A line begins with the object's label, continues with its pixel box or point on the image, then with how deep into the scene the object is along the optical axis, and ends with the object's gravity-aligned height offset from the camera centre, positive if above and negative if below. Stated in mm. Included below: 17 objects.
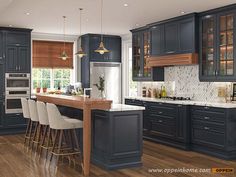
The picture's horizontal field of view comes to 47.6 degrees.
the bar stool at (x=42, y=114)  4647 -508
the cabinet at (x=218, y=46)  4980 +758
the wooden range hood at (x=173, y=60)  5517 +559
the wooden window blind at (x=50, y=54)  7853 +937
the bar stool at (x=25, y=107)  5550 -468
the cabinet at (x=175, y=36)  5565 +1094
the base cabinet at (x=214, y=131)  4710 -846
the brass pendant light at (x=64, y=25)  6026 +1505
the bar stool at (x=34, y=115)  5115 -580
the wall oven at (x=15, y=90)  7037 -126
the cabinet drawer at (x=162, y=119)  5625 -750
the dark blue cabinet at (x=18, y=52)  7067 +897
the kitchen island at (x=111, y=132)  4044 -747
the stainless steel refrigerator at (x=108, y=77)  7997 +243
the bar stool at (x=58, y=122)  4215 -584
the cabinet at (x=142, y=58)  6737 +715
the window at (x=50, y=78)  7937 +221
